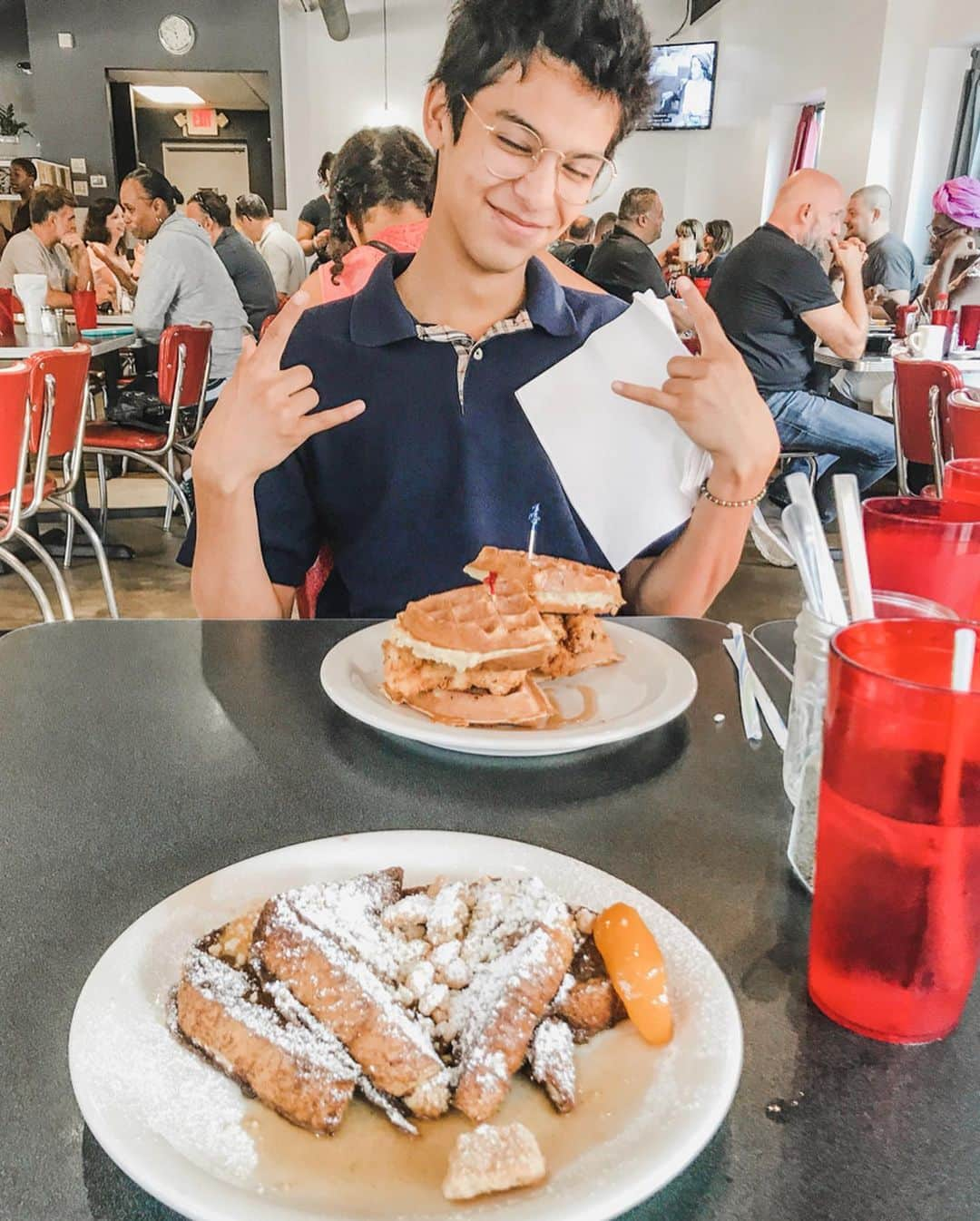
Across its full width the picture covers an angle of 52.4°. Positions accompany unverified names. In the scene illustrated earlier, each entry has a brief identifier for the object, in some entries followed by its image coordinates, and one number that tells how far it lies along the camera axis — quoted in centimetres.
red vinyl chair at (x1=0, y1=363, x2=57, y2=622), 271
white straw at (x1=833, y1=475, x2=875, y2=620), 71
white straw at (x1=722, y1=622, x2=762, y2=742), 102
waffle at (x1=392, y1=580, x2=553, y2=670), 103
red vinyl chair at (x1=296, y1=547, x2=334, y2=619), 181
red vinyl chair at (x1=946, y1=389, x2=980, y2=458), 254
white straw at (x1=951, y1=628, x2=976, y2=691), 57
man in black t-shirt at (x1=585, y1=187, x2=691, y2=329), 548
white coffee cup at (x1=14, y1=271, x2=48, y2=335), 471
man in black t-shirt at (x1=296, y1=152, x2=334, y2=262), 874
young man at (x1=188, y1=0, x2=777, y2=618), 139
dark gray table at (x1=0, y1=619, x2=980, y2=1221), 51
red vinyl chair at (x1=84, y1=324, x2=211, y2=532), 436
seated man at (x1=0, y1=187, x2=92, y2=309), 616
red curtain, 1058
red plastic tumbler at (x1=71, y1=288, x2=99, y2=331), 504
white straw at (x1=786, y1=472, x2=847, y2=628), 74
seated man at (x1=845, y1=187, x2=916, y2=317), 692
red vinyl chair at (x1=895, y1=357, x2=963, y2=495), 344
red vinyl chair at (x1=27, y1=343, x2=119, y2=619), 310
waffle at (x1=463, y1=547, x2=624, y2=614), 117
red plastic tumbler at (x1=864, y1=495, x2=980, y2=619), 87
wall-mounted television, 1185
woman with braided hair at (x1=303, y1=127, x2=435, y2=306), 343
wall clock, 1059
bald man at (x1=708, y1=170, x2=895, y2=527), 451
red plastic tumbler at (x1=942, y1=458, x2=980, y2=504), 110
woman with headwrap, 507
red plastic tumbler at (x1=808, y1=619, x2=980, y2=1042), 55
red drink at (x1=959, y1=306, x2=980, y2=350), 453
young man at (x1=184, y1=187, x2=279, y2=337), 601
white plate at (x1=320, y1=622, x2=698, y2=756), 95
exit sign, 1542
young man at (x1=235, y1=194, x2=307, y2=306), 798
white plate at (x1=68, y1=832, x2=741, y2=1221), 45
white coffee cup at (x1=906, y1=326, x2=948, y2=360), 421
